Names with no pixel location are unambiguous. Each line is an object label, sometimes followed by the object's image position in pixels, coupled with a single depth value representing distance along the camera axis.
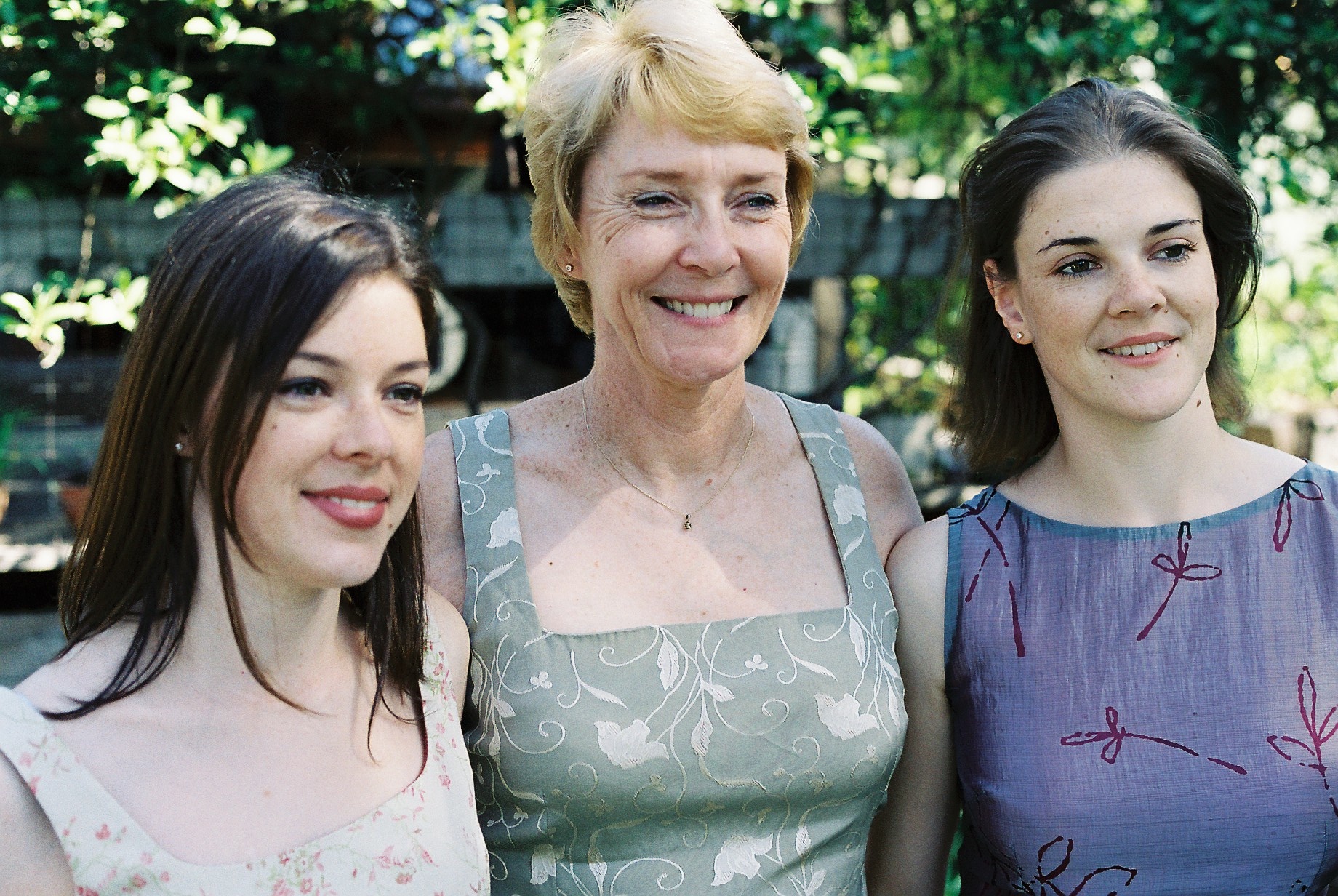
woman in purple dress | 1.30
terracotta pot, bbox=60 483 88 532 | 2.03
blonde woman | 1.31
